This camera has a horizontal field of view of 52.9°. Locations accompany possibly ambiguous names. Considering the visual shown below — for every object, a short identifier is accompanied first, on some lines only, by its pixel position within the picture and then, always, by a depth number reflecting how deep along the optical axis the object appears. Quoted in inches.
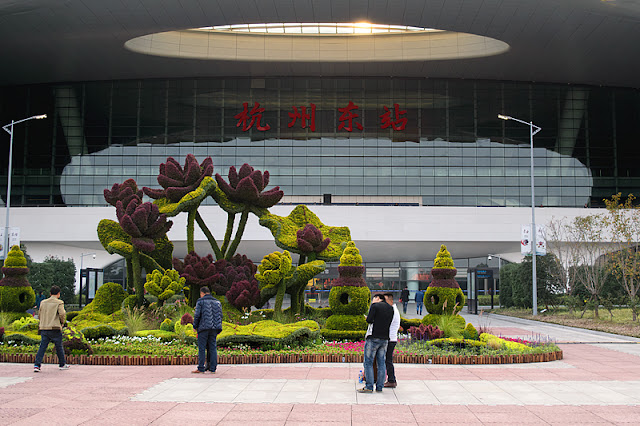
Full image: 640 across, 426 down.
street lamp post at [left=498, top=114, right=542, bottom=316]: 1249.1
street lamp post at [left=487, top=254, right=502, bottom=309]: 1947.0
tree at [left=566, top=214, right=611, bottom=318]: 1150.3
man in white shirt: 400.5
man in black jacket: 385.1
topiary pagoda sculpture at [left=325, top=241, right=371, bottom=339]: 668.1
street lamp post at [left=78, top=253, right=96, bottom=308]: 1879.1
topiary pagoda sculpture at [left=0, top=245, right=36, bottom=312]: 737.0
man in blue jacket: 459.5
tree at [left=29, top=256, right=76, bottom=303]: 1404.0
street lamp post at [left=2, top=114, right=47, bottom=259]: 1291.8
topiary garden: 564.4
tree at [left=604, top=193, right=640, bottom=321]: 1002.1
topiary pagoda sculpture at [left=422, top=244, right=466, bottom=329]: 682.2
